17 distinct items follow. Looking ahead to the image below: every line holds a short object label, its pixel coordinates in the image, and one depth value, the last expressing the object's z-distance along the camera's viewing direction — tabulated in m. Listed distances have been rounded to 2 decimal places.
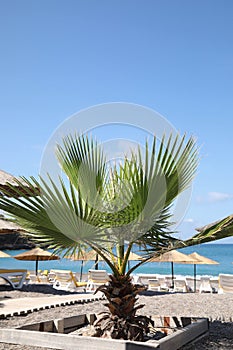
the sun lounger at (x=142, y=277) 16.95
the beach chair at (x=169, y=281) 17.12
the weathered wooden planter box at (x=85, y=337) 4.63
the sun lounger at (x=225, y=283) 13.72
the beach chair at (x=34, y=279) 17.82
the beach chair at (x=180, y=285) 16.72
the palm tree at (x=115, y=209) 4.64
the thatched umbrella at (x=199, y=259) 17.00
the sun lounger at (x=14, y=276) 13.12
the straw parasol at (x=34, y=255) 16.73
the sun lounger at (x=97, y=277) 14.64
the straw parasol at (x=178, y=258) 15.87
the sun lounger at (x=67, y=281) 15.63
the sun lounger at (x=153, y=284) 16.83
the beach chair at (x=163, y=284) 16.70
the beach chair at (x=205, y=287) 16.42
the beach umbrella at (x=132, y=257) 15.63
